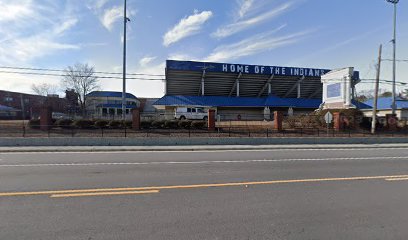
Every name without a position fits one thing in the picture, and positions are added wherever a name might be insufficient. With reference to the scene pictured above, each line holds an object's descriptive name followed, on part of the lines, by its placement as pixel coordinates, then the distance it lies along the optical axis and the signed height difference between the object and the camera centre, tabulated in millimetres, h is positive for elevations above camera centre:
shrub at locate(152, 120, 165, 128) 22516 -536
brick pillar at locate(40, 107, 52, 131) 20984 +88
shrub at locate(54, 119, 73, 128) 21505 -409
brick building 65225 +4786
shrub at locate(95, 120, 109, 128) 21766 -517
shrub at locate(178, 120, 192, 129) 22500 -521
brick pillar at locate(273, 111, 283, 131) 23219 -103
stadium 47625 +6589
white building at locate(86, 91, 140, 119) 57153 +4379
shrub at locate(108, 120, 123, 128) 22016 -557
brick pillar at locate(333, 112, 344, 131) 24891 -169
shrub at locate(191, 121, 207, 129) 22516 -514
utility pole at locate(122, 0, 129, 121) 23281 +5698
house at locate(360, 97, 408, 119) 40594 +2262
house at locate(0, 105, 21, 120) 46472 +551
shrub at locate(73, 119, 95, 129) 21381 -480
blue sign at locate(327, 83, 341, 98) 35603 +4227
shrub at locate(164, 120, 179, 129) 22500 -530
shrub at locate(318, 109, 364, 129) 25641 +151
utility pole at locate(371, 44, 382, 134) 23734 +2811
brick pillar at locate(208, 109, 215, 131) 22188 -144
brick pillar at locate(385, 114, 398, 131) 26095 -235
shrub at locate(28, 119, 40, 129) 21436 -426
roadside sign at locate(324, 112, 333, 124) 20859 +144
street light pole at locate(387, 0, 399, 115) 29734 +6234
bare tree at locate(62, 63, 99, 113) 56438 +7367
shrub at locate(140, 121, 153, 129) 22602 -548
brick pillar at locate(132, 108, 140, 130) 22047 -107
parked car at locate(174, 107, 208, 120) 32031 +644
